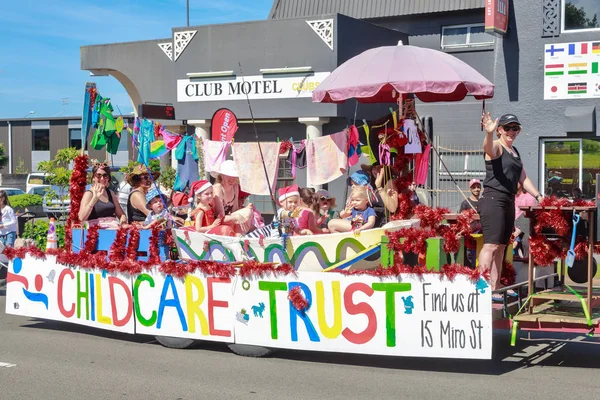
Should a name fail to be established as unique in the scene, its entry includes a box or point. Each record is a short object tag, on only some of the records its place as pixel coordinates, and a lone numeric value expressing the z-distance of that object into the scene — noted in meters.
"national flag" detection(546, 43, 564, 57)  16.33
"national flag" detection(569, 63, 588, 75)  16.14
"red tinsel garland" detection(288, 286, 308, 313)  7.29
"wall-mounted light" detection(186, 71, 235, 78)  21.44
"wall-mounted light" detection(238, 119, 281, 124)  21.08
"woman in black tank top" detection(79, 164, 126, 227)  8.99
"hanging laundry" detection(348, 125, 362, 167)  9.73
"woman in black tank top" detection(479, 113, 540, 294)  7.38
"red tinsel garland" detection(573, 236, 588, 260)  6.96
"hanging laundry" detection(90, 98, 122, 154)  9.80
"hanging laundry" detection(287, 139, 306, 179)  10.20
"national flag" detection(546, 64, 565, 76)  16.40
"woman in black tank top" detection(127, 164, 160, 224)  9.92
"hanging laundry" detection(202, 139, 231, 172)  10.14
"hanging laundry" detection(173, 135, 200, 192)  10.48
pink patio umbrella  8.41
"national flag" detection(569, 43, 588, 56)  16.03
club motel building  16.38
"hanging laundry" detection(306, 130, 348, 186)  9.90
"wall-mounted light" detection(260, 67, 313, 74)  20.17
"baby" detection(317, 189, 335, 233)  10.19
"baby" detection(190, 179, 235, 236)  8.70
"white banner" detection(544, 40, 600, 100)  16.05
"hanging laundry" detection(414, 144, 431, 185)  9.15
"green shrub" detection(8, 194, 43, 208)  27.95
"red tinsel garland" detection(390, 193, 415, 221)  8.48
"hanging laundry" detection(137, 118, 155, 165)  10.05
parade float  6.87
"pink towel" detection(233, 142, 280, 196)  9.93
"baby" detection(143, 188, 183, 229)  9.12
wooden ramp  6.70
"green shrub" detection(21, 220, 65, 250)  9.56
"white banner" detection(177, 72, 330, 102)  20.27
